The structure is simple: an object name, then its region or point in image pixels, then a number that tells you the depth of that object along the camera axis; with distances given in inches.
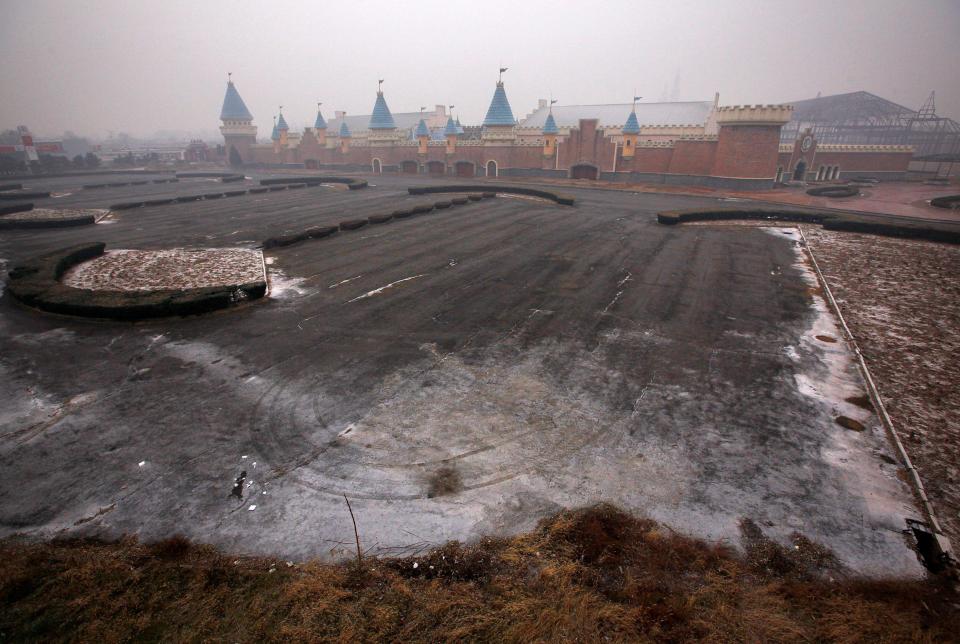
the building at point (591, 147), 1702.8
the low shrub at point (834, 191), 1568.7
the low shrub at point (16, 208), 1223.8
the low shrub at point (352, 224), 1005.8
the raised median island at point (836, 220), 924.0
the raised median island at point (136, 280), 526.9
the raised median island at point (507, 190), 1369.3
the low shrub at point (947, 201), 1337.4
